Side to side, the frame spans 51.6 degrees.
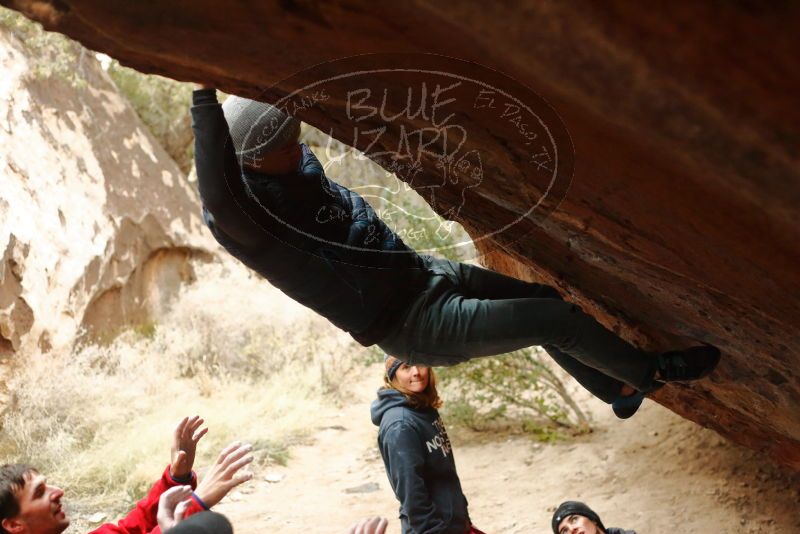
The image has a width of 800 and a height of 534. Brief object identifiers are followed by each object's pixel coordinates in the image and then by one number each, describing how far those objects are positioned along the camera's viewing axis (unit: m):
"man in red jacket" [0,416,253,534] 2.86
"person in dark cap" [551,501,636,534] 4.20
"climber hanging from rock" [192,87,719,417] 2.78
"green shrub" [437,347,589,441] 6.86
